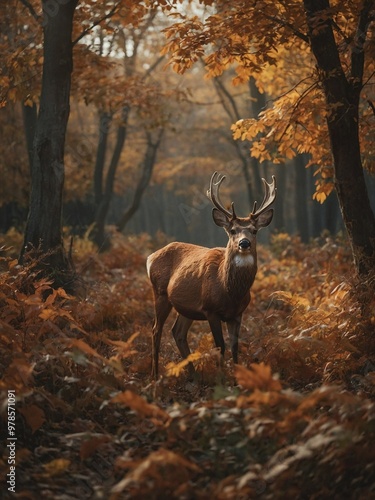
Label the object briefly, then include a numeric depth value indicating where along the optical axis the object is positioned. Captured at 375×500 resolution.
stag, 14.83
